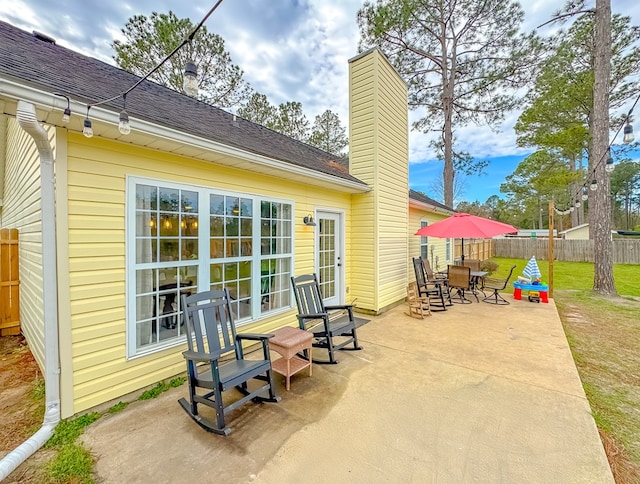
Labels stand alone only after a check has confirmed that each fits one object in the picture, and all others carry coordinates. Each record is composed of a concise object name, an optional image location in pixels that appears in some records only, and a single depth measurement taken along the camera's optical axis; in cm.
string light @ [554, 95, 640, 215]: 454
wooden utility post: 695
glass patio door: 541
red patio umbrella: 617
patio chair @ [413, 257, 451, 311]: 622
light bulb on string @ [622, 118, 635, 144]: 451
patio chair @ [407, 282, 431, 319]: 562
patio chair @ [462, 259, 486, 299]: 734
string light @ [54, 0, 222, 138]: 174
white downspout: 226
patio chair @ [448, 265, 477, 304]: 653
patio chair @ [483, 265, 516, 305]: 670
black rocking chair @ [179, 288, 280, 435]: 223
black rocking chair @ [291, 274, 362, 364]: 351
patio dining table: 697
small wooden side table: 293
